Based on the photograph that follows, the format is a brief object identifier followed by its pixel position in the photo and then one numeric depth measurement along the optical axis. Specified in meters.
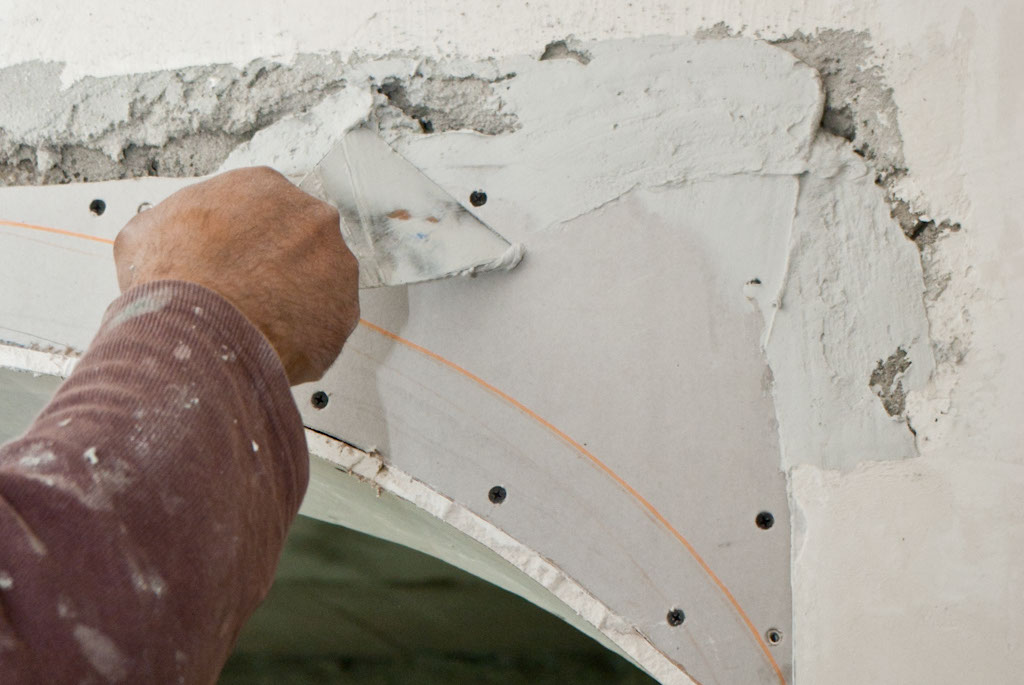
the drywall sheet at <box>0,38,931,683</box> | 0.99
